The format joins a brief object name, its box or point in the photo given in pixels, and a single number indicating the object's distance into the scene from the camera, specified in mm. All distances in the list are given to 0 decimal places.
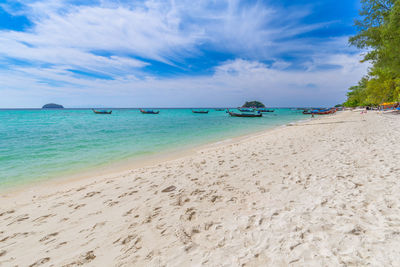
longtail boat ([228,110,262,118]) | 56203
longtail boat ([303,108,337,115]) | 66375
